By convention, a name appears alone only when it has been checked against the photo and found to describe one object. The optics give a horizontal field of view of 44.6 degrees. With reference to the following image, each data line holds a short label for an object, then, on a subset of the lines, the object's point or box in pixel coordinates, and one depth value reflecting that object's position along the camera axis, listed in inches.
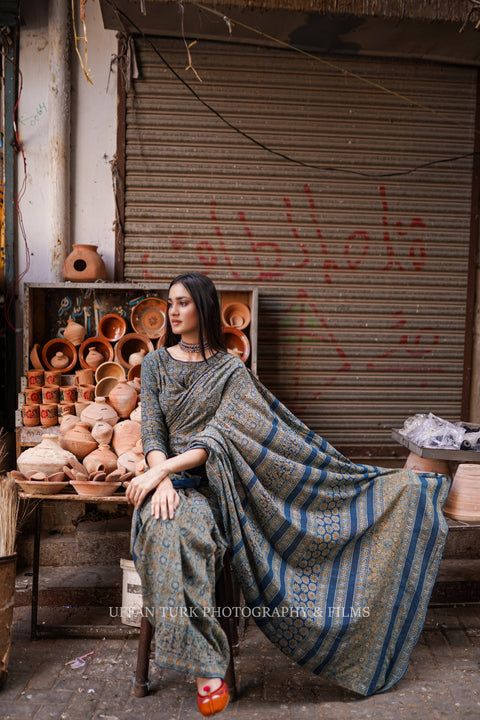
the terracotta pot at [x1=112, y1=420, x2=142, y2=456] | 141.7
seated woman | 103.3
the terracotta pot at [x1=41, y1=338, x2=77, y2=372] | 168.7
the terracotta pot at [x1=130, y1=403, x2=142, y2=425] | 149.2
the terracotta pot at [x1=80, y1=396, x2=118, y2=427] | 148.9
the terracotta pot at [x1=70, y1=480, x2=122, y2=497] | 125.3
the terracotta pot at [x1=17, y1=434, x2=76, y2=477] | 129.8
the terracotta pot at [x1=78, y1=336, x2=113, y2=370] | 168.9
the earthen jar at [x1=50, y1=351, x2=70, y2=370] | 167.6
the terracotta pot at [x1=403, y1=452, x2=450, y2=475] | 145.9
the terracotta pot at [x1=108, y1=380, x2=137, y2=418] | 154.2
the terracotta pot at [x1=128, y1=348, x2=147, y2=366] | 165.5
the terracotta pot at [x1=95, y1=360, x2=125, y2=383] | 166.7
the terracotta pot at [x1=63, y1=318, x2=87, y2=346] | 169.0
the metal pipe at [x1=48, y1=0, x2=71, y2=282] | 169.9
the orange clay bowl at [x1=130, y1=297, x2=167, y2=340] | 172.7
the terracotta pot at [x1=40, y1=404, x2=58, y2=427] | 158.2
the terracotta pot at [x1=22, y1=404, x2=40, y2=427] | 158.2
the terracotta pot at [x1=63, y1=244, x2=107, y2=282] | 165.2
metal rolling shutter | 177.2
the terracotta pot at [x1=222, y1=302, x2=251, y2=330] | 175.2
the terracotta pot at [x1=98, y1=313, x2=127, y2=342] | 173.2
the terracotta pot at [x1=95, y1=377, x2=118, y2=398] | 166.2
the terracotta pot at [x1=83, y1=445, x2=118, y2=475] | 133.3
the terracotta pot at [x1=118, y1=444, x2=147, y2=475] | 132.4
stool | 110.7
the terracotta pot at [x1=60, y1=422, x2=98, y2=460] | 139.9
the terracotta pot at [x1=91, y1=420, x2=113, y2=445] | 143.5
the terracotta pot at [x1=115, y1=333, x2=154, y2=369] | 168.2
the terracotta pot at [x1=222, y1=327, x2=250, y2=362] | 169.3
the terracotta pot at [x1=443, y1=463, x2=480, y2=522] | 132.5
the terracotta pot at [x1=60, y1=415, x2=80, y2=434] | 148.5
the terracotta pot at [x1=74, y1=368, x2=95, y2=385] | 165.6
